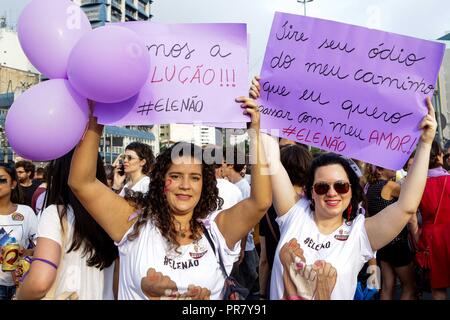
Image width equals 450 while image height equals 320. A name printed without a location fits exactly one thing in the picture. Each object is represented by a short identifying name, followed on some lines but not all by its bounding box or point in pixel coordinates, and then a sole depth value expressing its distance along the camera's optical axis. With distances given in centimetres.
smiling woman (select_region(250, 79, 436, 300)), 228
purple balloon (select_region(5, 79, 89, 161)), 203
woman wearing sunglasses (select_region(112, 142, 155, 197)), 466
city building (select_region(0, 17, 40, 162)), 5069
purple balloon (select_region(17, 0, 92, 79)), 217
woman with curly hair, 208
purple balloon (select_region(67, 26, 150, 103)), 200
